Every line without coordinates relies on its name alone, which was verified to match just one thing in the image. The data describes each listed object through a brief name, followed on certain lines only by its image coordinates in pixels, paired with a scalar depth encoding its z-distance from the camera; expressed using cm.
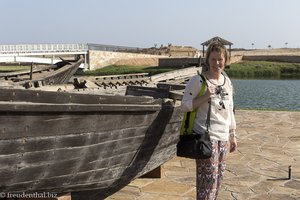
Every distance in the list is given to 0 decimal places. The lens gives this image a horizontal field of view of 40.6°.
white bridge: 4328
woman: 396
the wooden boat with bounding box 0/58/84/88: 1353
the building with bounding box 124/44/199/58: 9069
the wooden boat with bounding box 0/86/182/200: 352
